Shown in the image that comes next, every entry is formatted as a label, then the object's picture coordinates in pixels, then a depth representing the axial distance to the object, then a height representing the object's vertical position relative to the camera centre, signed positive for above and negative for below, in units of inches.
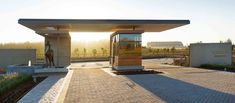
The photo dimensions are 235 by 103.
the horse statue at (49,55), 395.7 -7.0
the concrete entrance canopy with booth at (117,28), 374.3 +70.2
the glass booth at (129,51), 403.0 +2.0
